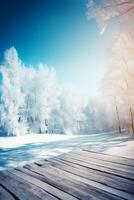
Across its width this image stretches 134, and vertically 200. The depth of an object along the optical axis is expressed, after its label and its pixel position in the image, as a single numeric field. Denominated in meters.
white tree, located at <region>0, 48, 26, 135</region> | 22.16
